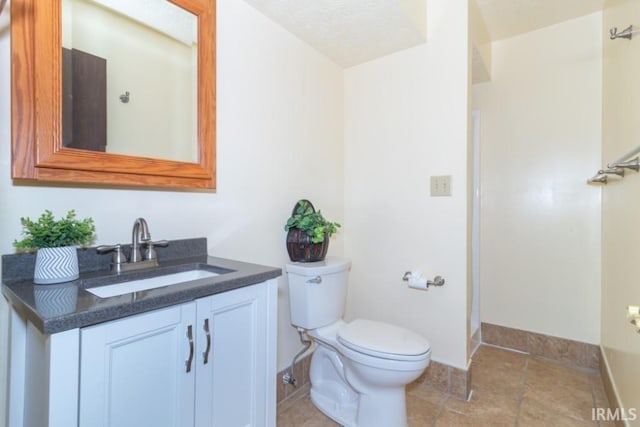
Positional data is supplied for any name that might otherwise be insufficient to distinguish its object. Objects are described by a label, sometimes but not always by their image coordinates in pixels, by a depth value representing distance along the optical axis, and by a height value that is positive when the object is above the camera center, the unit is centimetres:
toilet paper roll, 185 -43
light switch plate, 183 +15
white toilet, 136 -65
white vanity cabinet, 68 -42
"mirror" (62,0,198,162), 104 +50
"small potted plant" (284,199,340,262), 170 -13
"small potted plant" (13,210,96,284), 90 -10
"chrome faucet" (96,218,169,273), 109 -15
